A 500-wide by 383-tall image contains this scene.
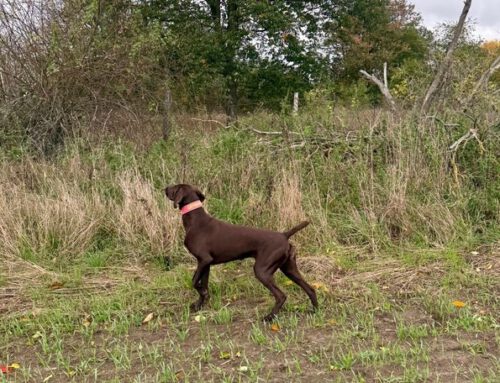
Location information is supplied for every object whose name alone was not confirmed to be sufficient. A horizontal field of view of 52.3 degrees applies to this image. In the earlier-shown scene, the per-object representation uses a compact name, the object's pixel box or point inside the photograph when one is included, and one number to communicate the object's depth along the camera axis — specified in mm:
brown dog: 3805
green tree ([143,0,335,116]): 16641
